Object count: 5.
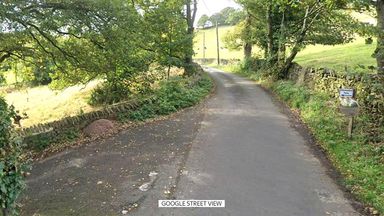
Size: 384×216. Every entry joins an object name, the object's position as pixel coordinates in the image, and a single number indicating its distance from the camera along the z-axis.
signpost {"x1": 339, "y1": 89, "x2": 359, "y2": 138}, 9.84
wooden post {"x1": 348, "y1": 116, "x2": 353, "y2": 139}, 10.04
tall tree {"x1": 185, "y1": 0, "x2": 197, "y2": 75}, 22.72
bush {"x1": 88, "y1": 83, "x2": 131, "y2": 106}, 16.11
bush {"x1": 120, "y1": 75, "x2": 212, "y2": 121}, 14.06
